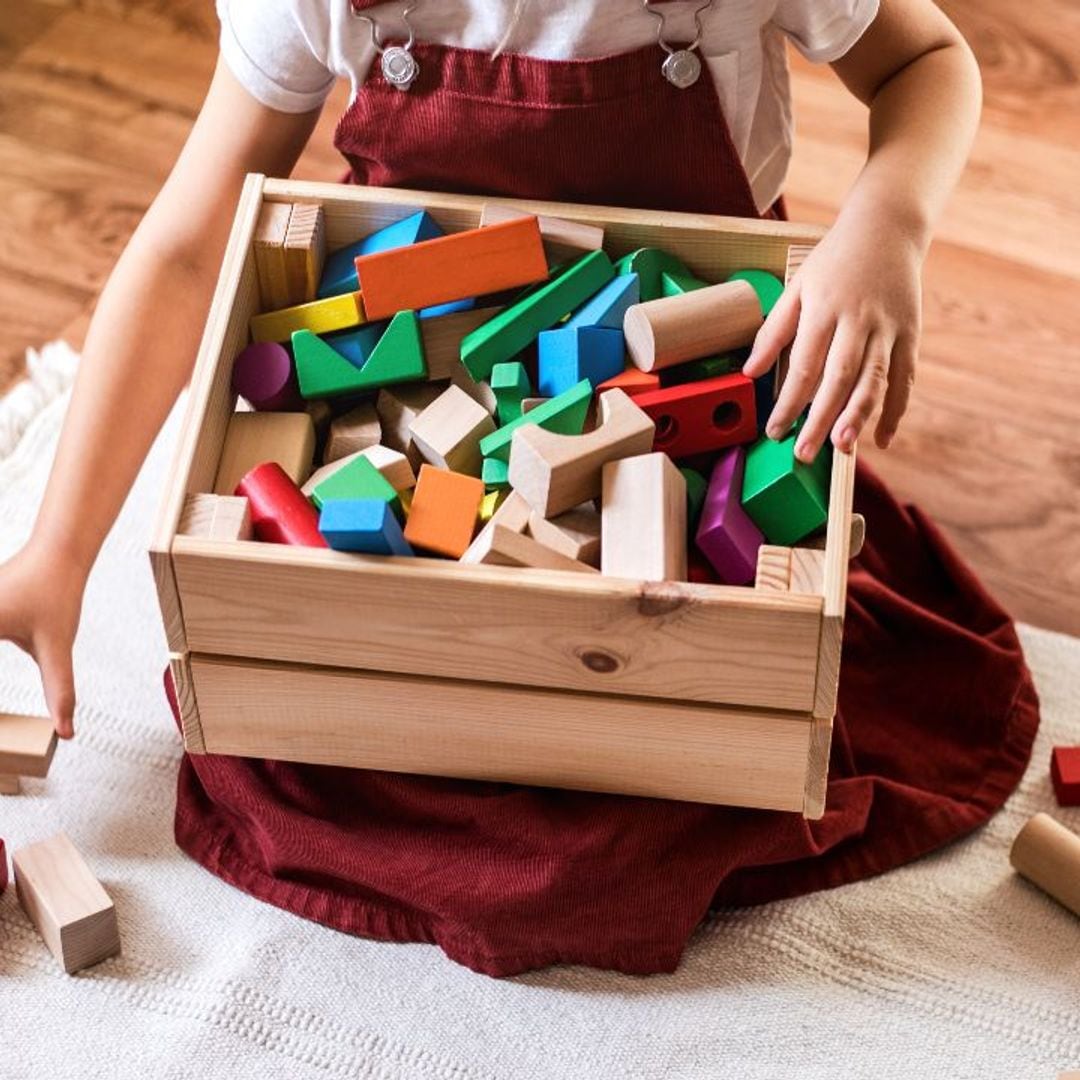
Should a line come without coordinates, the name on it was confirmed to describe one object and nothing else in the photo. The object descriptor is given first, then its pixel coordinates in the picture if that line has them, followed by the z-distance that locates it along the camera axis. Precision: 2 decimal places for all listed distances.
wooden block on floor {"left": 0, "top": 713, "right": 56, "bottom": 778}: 1.05
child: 0.95
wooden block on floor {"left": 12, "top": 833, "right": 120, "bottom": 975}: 0.99
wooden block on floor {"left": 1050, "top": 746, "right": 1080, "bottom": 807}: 1.11
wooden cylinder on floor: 1.04
